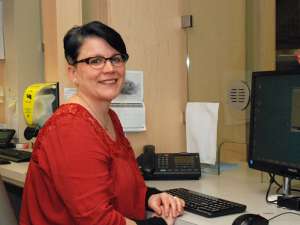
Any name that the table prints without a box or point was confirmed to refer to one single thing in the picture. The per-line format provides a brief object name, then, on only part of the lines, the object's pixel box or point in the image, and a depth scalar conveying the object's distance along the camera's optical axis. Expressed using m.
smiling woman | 1.28
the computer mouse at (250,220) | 1.19
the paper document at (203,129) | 2.05
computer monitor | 1.48
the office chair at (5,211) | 1.47
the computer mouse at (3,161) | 2.31
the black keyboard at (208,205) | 1.34
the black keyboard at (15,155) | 2.36
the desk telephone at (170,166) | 1.91
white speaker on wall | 2.16
